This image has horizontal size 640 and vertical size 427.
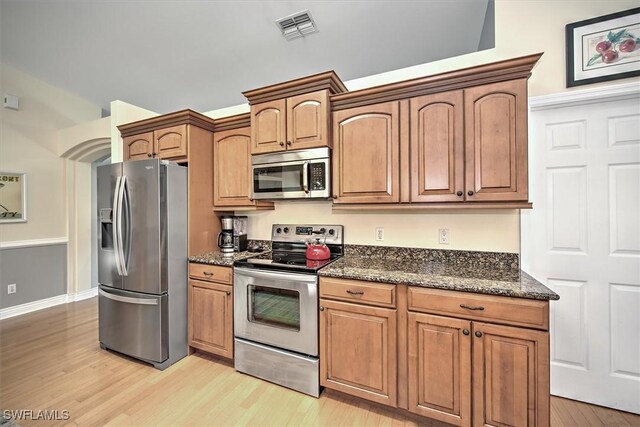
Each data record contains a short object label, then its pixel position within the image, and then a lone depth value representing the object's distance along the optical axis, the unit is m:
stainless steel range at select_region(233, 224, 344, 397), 1.95
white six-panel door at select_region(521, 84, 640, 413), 1.81
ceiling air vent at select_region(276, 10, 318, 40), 2.36
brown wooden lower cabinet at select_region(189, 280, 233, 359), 2.33
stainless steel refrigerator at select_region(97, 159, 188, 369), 2.34
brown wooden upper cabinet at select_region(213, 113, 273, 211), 2.65
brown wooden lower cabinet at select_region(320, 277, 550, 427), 1.42
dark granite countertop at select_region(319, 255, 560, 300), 1.46
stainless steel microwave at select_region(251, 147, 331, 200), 2.19
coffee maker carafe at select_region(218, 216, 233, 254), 2.73
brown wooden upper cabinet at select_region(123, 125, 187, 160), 2.61
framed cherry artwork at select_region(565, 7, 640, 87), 1.77
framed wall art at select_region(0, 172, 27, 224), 3.49
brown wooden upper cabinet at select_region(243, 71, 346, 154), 2.16
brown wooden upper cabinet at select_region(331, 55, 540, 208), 1.71
